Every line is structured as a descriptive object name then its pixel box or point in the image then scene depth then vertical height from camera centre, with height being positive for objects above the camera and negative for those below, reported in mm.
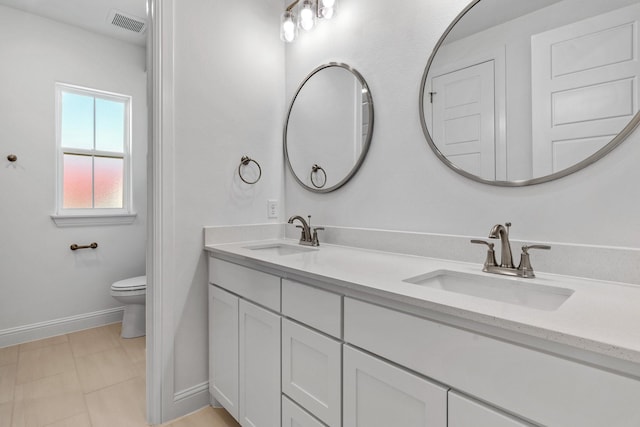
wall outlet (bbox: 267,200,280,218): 2005 +19
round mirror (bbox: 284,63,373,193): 1652 +484
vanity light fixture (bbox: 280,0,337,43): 1717 +1107
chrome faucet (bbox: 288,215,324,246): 1745 -131
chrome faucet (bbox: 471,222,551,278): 1012 -157
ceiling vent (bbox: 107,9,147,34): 2547 +1596
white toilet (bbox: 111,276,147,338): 2500 -734
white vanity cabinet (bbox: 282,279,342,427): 987 -468
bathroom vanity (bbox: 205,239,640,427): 570 -322
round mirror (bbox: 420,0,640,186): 960 +436
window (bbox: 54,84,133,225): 2676 +517
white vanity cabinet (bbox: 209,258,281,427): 1245 -582
